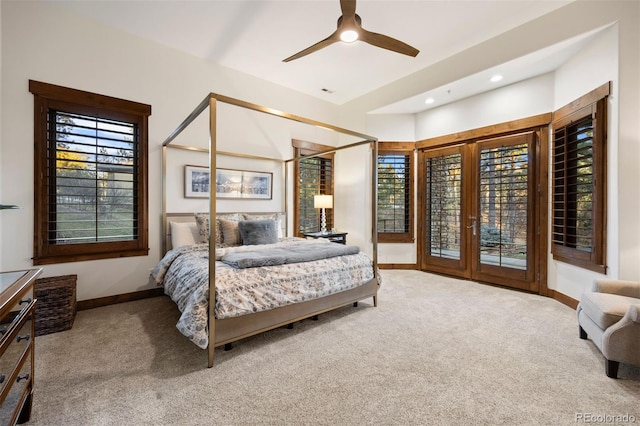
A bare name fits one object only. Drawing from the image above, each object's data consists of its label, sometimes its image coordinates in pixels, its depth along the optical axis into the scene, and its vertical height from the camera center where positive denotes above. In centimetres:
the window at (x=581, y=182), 295 +35
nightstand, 492 -42
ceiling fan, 236 +162
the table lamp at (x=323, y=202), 507 +18
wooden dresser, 116 -62
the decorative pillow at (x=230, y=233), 370 -28
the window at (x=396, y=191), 529 +39
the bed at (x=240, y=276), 211 -61
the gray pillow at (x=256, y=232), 360 -26
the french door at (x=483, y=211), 397 +1
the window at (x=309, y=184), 521 +54
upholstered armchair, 190 -78
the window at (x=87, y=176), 299 +41
